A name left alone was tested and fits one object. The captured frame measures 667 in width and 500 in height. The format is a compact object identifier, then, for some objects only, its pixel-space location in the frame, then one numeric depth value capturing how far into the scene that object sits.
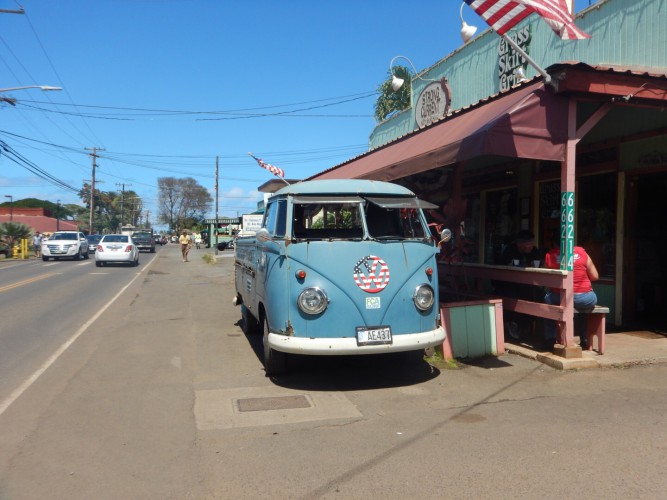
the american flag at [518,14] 6.68
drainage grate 5.55
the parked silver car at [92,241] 43.51
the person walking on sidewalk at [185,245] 32.88
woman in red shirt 7.15
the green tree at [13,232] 37.56
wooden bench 7.19
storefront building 6.84
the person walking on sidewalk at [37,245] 41.12
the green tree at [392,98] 24.36
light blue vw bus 5.79
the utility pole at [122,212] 95.71
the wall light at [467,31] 14.34
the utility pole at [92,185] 58.95
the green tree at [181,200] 97.94
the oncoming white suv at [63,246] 30.82
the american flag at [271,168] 17.50
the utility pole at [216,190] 47.34
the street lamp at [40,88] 21.45
